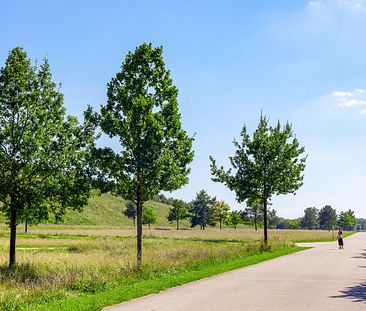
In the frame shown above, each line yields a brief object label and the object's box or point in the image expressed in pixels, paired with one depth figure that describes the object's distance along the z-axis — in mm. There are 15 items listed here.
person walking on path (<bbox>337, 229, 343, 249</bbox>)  35031
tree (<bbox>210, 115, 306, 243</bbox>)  33531
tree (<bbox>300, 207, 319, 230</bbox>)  160250
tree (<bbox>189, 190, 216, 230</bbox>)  104500
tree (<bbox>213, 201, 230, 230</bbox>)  89688
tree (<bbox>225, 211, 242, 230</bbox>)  78875
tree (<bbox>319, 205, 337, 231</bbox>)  146188
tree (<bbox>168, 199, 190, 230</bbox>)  94406
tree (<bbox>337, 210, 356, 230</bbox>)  131625
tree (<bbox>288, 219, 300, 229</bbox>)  166000
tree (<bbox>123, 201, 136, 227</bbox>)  100375
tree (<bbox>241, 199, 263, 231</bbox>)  79450
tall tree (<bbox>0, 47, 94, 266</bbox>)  17172
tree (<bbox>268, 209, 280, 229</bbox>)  121062
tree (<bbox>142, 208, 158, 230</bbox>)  87119
